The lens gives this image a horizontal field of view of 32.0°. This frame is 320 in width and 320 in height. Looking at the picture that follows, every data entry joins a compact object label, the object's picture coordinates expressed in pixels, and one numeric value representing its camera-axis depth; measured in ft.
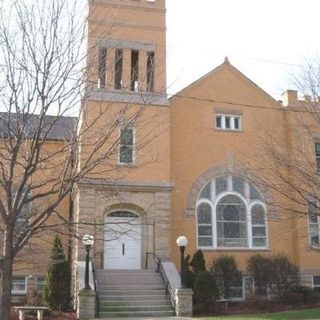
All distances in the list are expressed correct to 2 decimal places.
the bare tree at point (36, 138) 36.78
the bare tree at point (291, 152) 65.51
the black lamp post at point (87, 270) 61.82
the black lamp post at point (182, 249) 64.44
